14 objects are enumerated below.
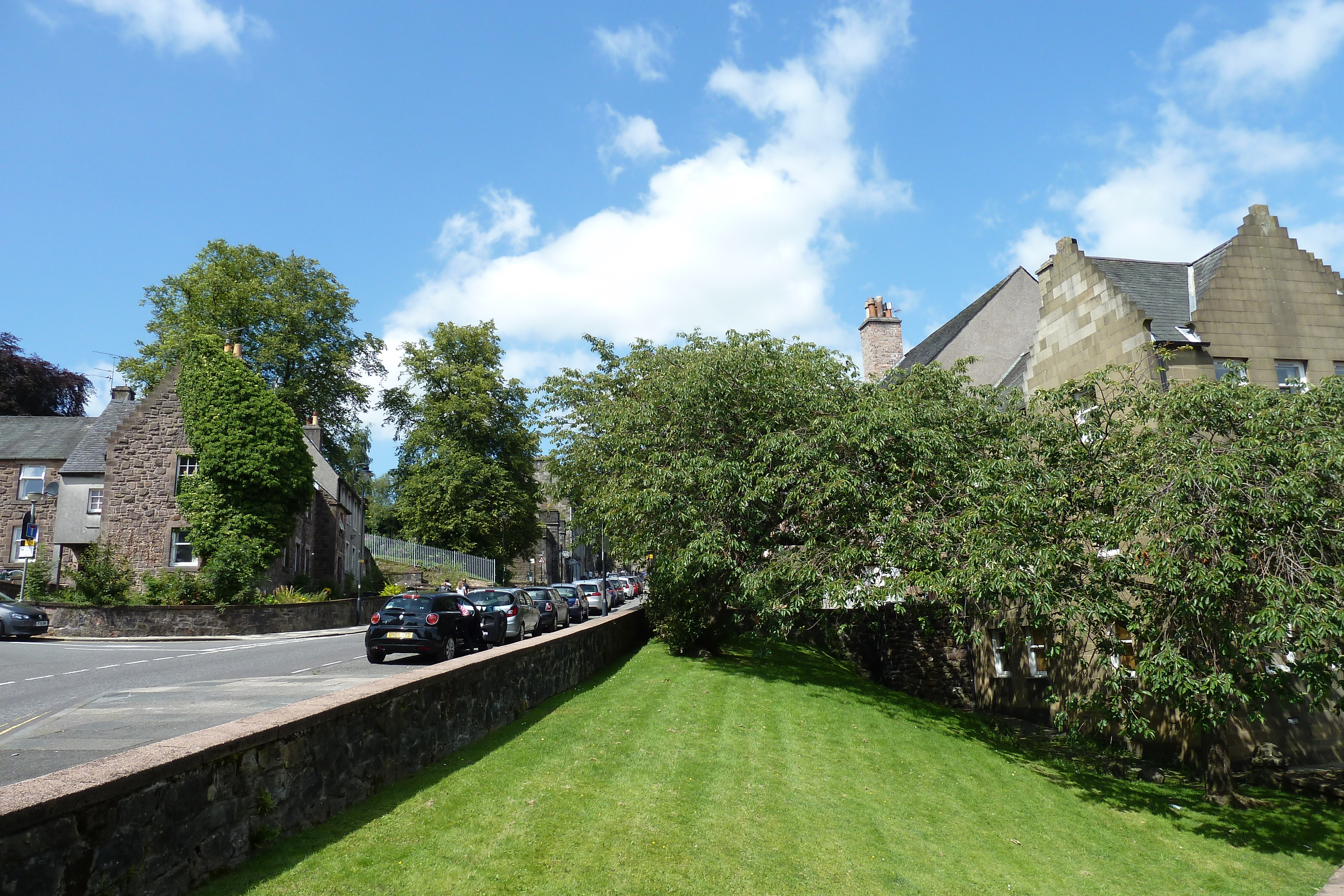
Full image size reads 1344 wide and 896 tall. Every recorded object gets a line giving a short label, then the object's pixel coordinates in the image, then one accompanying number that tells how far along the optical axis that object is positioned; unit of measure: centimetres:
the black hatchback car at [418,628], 1752
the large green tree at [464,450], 5022
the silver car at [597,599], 3672
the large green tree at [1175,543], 1171
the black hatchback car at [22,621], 2603
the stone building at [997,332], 3238
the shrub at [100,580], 2948
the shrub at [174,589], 3036
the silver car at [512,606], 2278
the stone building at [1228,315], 1912
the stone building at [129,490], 3394
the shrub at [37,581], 3241
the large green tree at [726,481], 1714
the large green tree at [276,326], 4453
